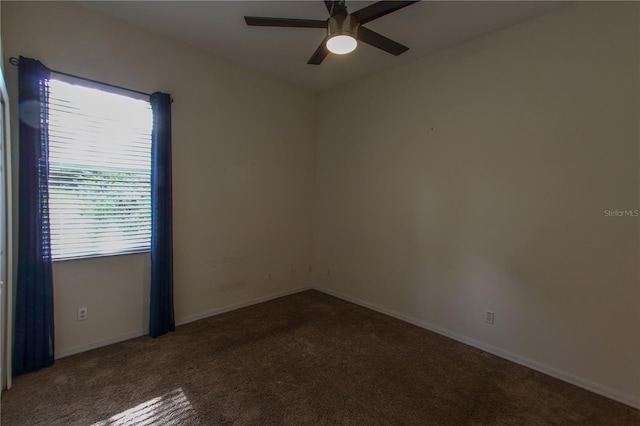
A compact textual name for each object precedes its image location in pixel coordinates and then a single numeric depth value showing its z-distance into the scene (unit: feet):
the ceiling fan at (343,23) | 6.07
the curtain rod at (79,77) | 7.30
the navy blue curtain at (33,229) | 7.31
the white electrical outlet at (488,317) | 9.21
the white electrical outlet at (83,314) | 8.55
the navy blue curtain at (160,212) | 9.41
